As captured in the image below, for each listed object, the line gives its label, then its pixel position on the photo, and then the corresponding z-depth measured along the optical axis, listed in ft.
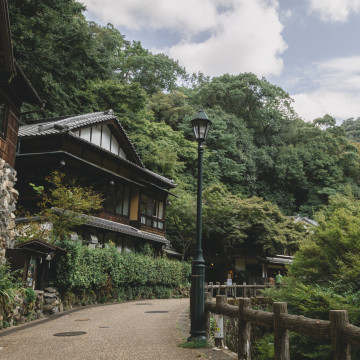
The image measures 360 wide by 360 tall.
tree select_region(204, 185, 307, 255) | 95.91
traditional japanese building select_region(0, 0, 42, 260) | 36.58
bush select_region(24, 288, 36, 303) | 35.28
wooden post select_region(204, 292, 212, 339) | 25.31
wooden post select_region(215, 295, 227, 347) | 23.60
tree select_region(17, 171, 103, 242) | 47.03
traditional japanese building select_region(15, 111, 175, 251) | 58.81
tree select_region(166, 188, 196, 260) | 95.30
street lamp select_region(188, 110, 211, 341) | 23.98
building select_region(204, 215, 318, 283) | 103.45
